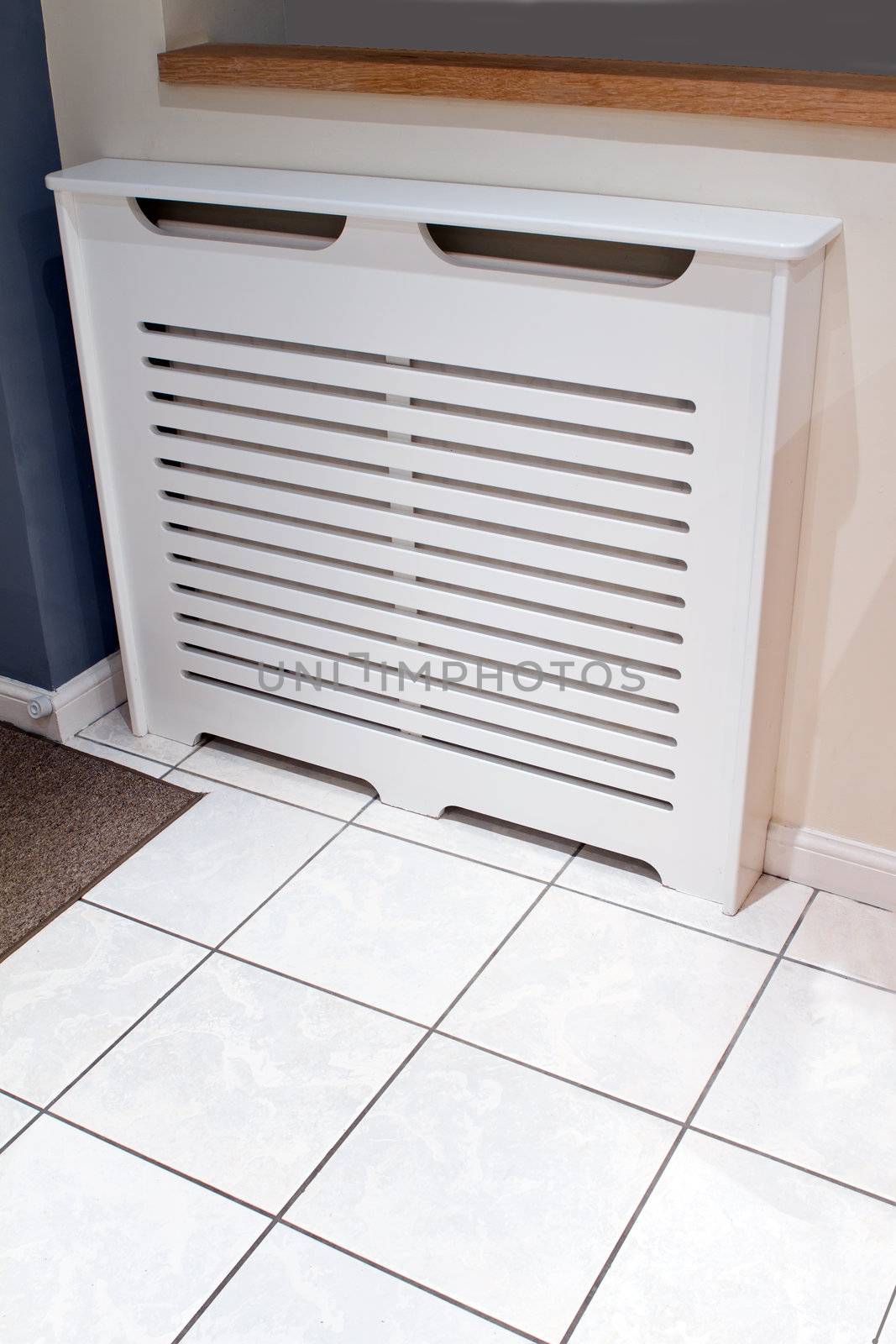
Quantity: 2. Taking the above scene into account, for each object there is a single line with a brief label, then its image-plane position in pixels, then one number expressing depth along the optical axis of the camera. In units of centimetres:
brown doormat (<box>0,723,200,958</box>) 185
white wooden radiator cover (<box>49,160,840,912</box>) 153
